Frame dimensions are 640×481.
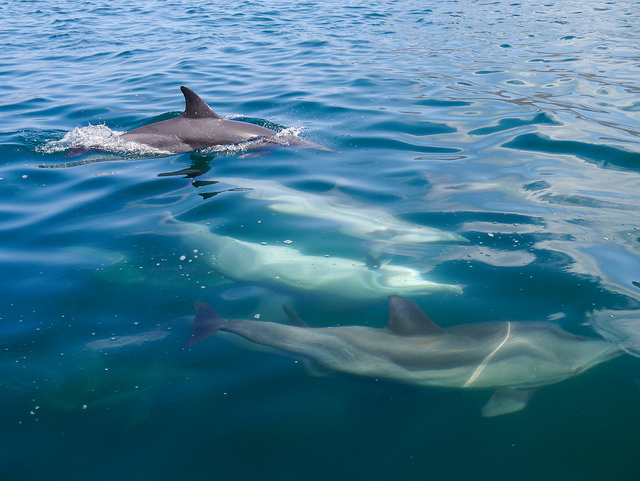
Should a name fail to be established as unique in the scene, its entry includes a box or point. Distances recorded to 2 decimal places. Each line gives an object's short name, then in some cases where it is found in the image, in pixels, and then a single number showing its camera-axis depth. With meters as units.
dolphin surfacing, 8.72
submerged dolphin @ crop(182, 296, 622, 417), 3.79
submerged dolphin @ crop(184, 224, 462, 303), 5.01
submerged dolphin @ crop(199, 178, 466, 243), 5.81
